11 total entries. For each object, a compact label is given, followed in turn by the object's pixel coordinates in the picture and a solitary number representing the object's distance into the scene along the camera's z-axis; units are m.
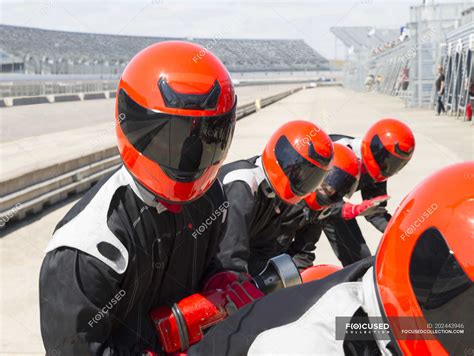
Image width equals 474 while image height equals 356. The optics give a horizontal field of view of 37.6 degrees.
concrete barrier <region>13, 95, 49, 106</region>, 33.00
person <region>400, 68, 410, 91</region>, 39.88
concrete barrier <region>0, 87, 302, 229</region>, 7.65
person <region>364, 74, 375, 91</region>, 60.21
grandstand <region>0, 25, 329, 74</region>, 82.88
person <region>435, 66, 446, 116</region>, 24.46
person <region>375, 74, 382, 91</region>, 57.22
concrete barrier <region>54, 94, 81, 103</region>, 37.73
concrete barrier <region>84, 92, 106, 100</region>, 42.56
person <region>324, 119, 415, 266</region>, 5.54
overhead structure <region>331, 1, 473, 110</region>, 28.36
